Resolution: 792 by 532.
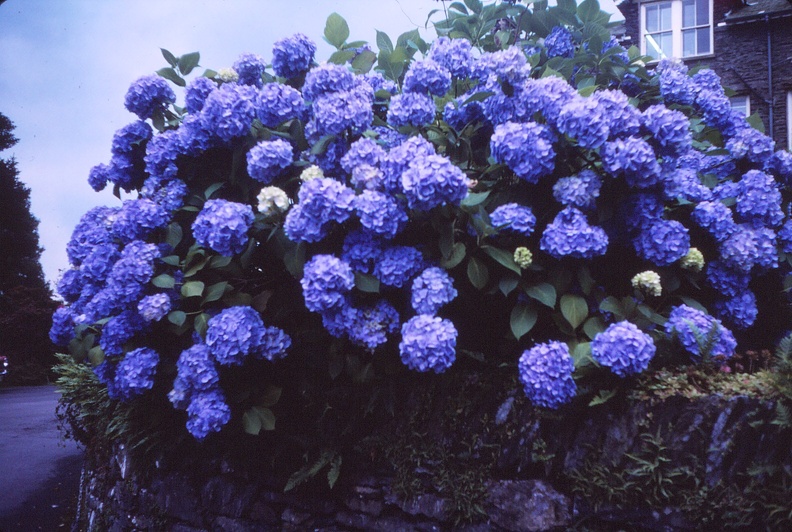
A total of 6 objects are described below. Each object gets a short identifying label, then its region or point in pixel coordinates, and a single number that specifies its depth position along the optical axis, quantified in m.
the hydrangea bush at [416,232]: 2.34
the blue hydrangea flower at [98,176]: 3.45
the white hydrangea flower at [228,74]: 3.19
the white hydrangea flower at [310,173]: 2.54
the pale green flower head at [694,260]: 2.58
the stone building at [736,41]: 13.82
